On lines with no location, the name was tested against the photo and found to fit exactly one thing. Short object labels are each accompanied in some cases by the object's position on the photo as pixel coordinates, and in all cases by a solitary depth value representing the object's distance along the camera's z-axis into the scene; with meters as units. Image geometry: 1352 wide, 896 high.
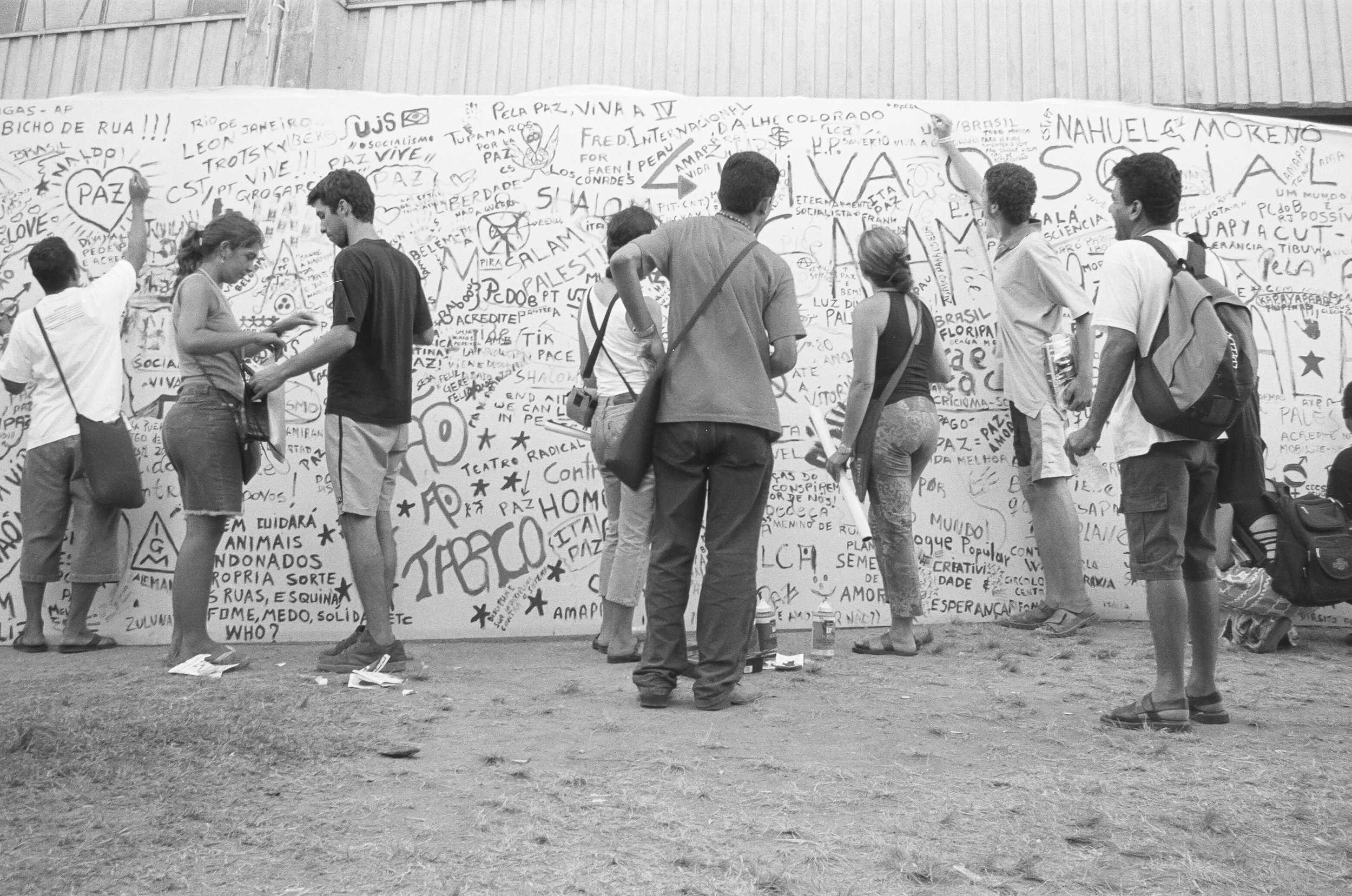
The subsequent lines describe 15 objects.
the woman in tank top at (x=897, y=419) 5.27
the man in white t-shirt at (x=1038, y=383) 5.76
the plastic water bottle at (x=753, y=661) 4.92
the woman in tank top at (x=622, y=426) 5.16
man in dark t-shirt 4.81
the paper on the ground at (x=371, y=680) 4.63
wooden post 8.62
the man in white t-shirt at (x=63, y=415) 5.73
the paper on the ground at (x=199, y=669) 4.92
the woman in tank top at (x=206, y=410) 5.02
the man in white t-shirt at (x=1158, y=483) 3.75
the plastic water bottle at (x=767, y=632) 5.09
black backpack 5.27
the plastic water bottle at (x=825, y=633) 5.21
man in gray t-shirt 4.21
